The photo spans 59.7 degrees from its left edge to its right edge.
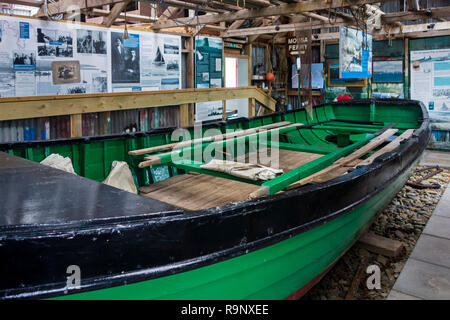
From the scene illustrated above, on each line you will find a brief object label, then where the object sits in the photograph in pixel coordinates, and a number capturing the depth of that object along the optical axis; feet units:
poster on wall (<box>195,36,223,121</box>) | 30.99
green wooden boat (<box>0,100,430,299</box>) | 5.60
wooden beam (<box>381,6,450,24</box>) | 22.54
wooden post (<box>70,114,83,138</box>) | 17.16
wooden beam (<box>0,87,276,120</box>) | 15.12
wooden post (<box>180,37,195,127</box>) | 30.78
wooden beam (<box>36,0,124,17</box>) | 20.47
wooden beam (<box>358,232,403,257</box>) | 13.50
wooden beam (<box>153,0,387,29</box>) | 18.79
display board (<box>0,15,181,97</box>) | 19.86
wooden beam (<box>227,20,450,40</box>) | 27.27
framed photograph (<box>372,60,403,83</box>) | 34.35
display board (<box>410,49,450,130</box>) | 32.01
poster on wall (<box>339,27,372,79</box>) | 22.68
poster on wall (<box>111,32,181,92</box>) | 24.79
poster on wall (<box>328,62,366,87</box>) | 37.73
